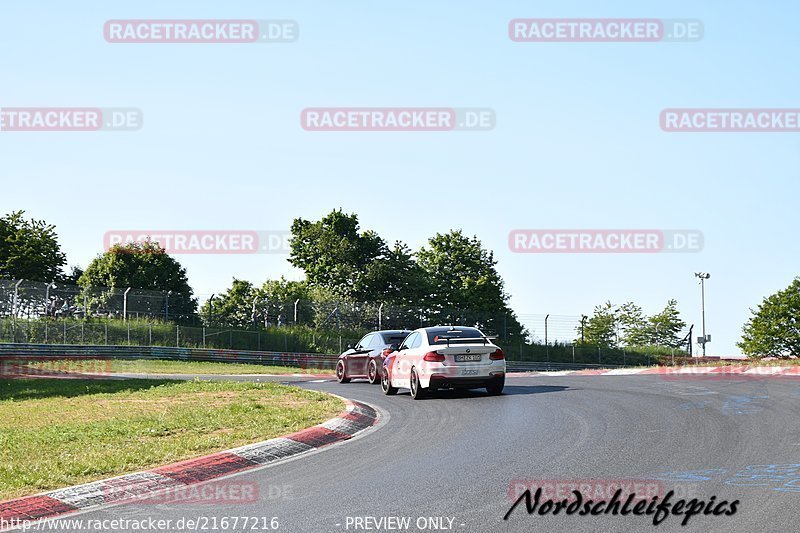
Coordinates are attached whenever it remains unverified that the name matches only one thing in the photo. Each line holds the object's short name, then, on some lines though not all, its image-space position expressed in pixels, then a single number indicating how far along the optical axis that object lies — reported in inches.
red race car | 908.6
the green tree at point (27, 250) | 2780.5
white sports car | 685.3
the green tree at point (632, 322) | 4124.0
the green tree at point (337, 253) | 2751.0
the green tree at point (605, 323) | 3836.4
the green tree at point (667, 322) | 4114.2
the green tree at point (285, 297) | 1800.0
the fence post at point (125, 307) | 1615.9
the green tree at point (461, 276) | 3043.8
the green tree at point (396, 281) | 2731.3
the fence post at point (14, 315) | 1445.1
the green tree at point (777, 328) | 3818.9
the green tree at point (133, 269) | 3134.8
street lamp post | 3115.2
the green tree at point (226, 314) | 1739.7
